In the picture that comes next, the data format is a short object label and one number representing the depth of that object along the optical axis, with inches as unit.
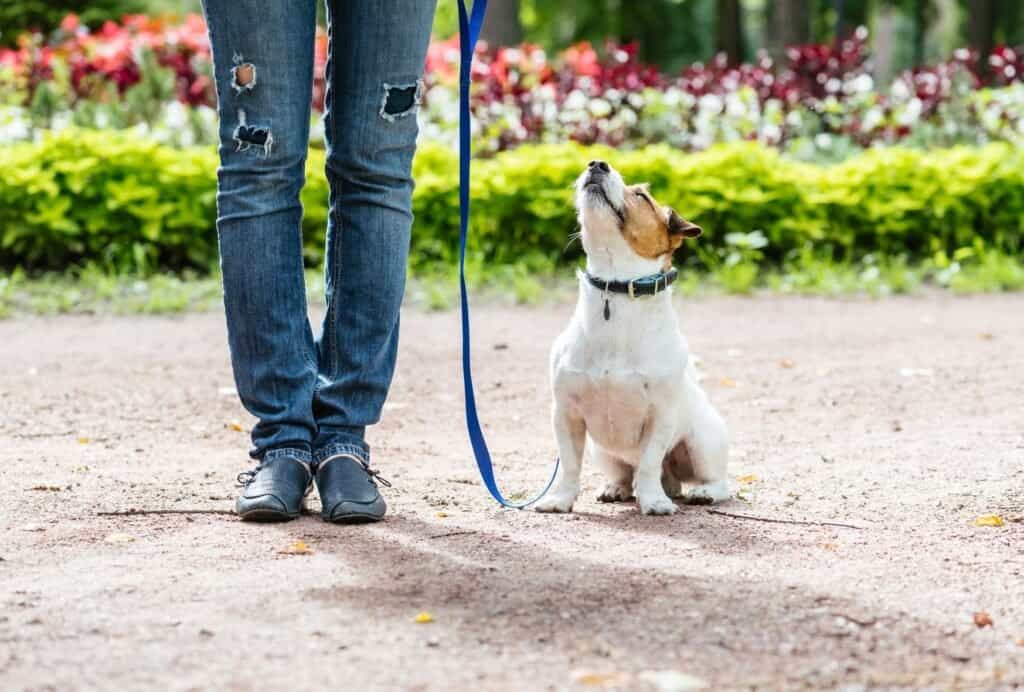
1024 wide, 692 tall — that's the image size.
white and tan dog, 274.7
